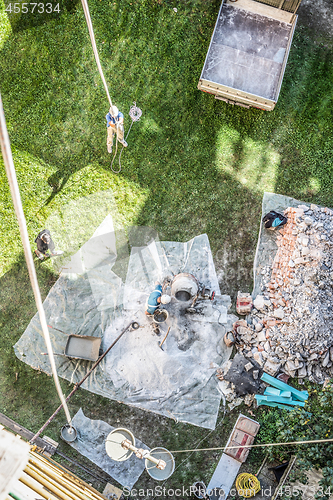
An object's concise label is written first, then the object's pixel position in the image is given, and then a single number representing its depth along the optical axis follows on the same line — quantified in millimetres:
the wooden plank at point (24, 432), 8531
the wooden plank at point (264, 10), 9688
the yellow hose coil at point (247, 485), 8281
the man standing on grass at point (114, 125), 8609
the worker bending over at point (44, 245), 9398
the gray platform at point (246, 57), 9539
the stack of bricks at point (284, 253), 9273
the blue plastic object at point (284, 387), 8805
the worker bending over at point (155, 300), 8539
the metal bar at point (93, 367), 8453
